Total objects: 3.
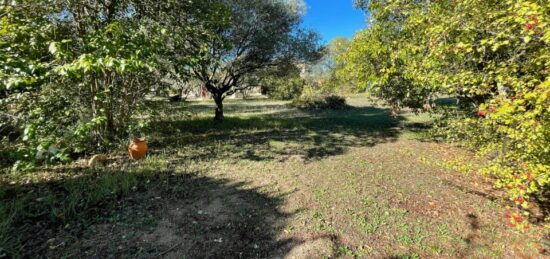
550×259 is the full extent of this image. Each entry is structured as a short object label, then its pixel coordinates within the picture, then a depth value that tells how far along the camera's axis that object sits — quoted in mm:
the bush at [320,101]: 18906
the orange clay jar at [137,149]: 6199
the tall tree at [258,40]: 10031
